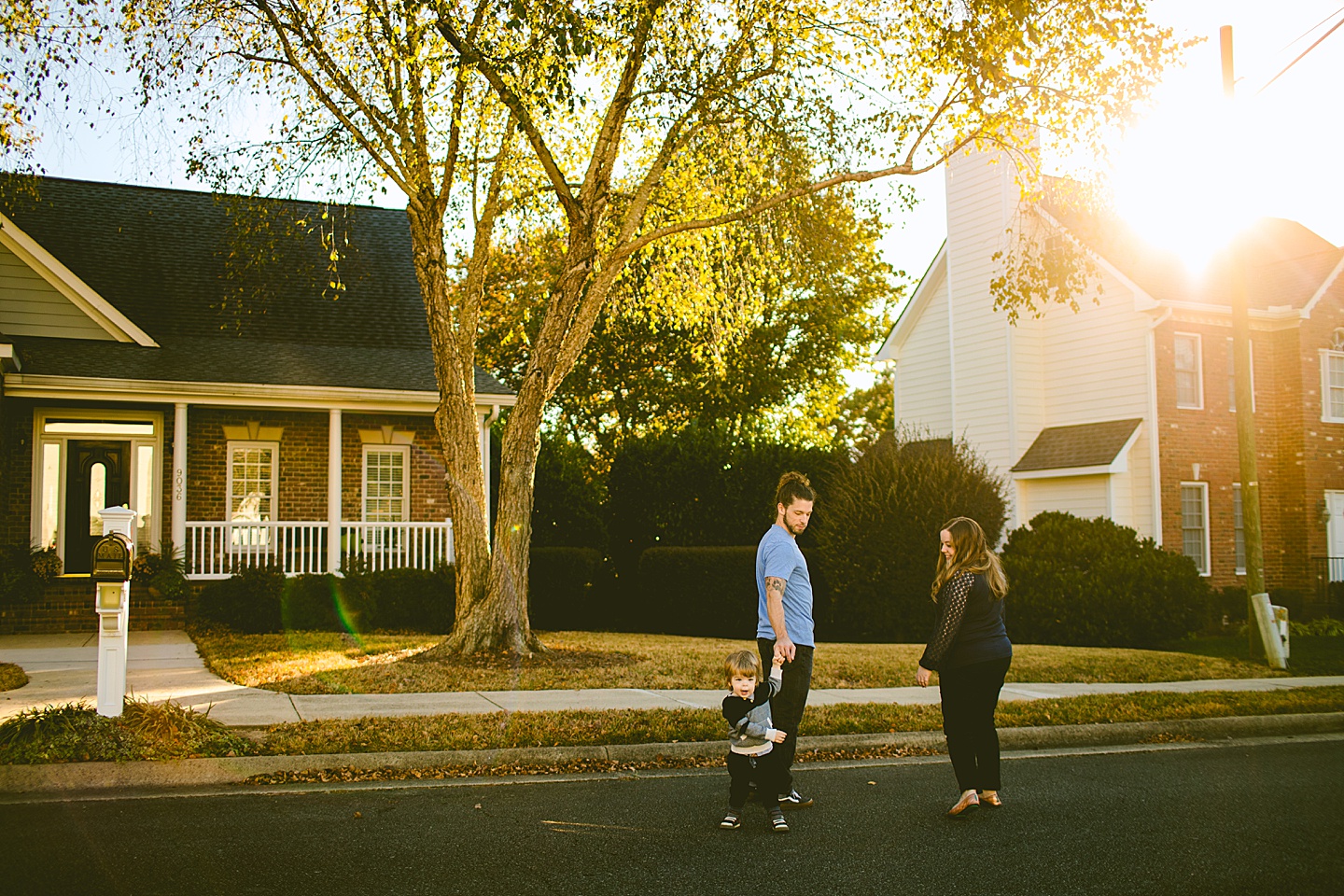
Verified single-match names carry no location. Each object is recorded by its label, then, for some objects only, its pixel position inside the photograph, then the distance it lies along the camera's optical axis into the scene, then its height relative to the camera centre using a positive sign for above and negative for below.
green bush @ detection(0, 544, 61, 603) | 15.99 -0.73
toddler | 5.88 -1.18
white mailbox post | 7.84 -0.55
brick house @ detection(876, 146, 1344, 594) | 21.62 +2.52
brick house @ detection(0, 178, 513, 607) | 17.45 +2.02
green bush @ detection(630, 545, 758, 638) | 19.25 -1.31
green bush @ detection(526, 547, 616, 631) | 19.67 -1.19
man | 6.32 -0.49
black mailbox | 7.87 -0.26
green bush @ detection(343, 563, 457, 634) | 17.11 -1.26
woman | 6.63 -0.89
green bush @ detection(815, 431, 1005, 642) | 18.69 -0.45
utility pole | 14.62 +1.23
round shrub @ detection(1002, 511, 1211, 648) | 18.09 -1.32
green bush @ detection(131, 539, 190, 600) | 16.69 -0.80
